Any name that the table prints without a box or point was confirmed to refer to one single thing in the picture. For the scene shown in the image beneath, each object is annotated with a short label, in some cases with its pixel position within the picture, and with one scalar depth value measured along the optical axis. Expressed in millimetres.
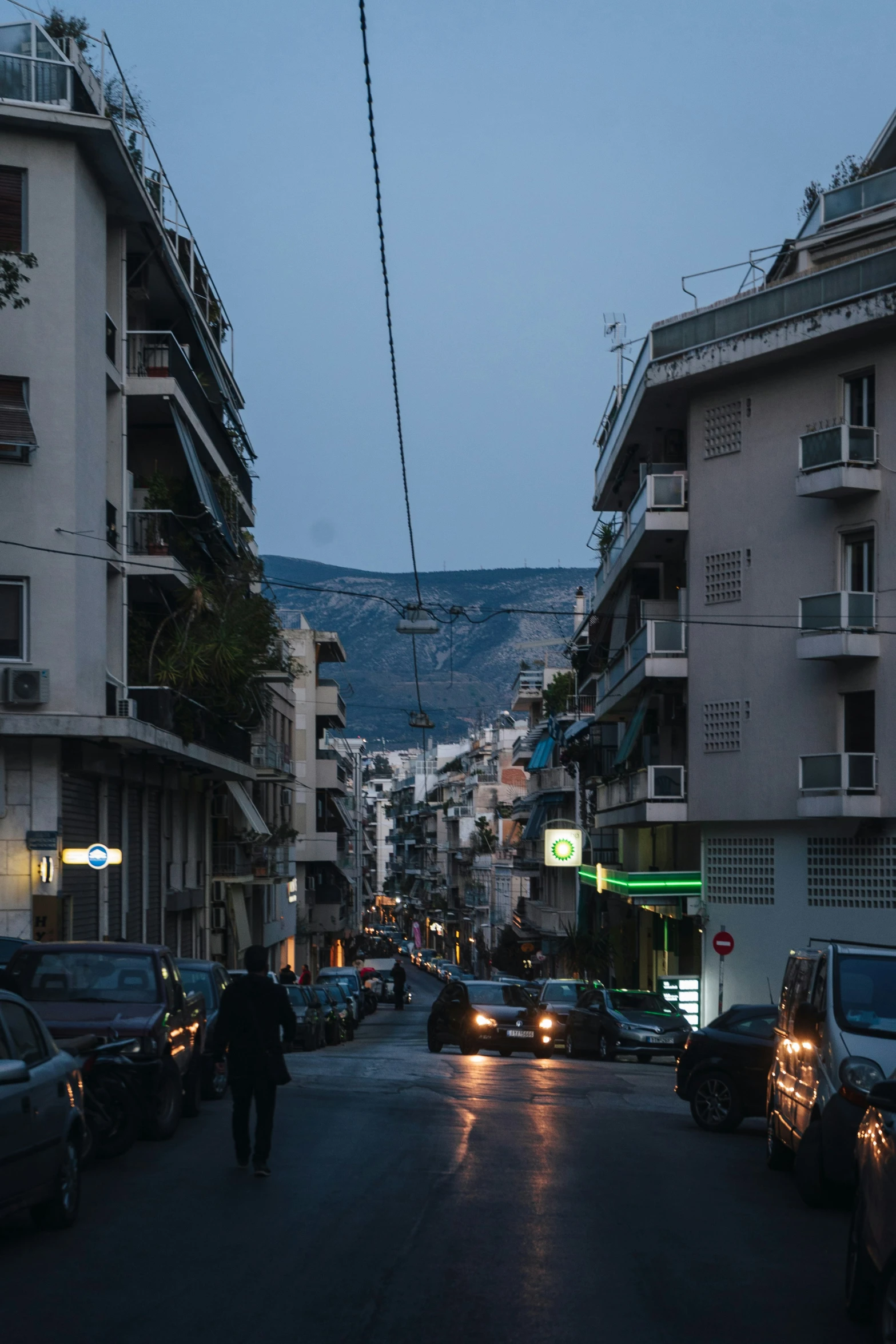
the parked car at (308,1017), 33031
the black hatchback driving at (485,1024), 32469
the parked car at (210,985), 19484
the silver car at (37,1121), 8883
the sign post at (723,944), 35844
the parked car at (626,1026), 31812
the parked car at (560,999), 37250
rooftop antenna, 46031
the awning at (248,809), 45875
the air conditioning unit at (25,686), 26000
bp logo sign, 57312
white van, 11086
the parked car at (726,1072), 16984
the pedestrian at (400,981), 68812
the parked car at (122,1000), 14047
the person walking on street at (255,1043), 12062
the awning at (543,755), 71500
